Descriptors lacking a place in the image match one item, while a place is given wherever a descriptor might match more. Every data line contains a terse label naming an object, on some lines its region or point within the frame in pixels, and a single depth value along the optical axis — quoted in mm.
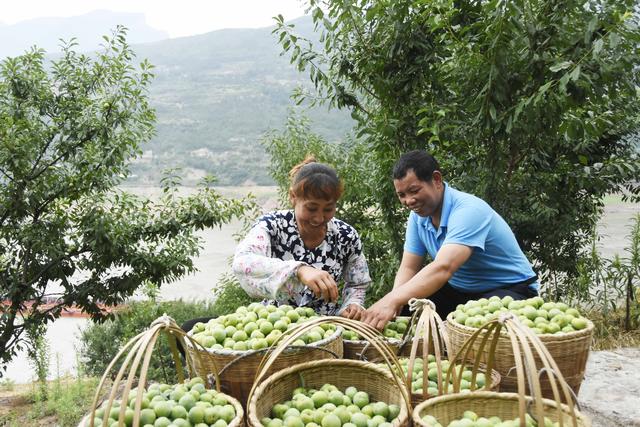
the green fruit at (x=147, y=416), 1737
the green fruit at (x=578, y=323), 2264
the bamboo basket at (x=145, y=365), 1504
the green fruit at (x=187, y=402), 1817
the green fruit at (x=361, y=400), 1970
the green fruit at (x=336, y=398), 1969
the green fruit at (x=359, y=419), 1816
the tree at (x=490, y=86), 2986
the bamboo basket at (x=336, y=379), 1836
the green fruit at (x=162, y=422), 1699
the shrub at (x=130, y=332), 8305
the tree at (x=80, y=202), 5180
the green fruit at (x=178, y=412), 1768
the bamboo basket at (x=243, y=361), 2082
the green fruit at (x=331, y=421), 1785
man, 2947
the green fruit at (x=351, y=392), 2033
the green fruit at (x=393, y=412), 1899
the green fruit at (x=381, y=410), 1898
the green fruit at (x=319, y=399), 1958
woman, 2631
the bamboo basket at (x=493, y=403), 1643
